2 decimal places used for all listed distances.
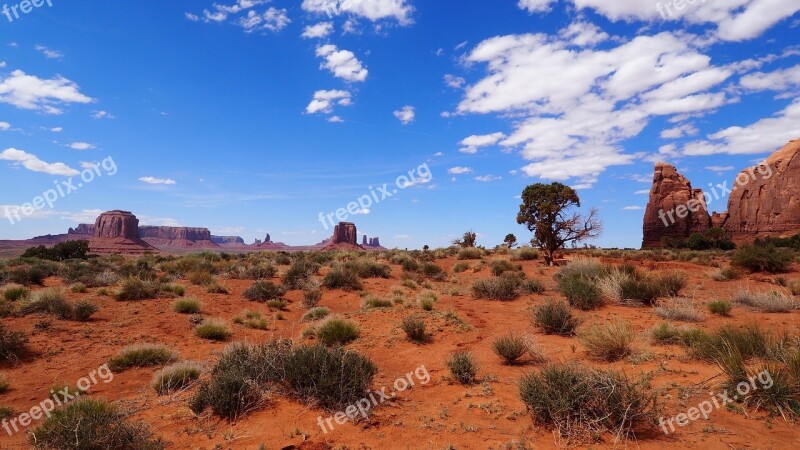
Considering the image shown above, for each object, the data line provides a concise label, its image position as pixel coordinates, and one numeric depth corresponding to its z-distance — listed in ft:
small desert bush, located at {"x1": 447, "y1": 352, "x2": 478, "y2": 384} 21.90
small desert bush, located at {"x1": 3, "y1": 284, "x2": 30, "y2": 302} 45.52
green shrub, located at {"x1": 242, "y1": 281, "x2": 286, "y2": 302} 55.01
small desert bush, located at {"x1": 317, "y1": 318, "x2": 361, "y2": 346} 32.48
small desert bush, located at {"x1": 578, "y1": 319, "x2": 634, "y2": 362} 23.30
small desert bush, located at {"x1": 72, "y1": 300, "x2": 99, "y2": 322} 39.81
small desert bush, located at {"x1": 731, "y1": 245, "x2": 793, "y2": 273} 65.31
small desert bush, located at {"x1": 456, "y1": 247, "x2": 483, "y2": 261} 108.14
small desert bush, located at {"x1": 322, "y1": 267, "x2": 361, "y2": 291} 62.64
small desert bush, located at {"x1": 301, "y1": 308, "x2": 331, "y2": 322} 42.63
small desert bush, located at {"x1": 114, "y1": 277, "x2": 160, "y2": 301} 49.83
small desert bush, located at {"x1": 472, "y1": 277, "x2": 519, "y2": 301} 50.71
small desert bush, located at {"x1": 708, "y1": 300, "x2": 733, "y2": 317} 33.35
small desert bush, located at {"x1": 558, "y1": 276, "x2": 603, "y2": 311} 39.99
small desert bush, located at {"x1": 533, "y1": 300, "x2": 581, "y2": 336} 31.19
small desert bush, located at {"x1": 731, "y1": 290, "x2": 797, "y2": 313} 33.96
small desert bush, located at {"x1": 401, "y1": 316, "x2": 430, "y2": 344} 32.09
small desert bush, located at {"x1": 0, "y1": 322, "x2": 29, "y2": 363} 28.78
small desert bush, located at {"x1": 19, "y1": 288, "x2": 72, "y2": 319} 40.22
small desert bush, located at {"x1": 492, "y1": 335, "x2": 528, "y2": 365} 24.66
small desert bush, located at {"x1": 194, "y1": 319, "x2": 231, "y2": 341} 36.50
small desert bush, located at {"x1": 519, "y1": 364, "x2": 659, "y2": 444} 15.05
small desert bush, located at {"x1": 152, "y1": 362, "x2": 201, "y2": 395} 22.58
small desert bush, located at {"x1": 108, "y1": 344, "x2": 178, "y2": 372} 28.14
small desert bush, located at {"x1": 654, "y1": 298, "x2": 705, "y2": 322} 31.37
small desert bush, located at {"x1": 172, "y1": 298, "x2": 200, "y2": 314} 45.60
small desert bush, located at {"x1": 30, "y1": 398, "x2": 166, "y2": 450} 14.58
